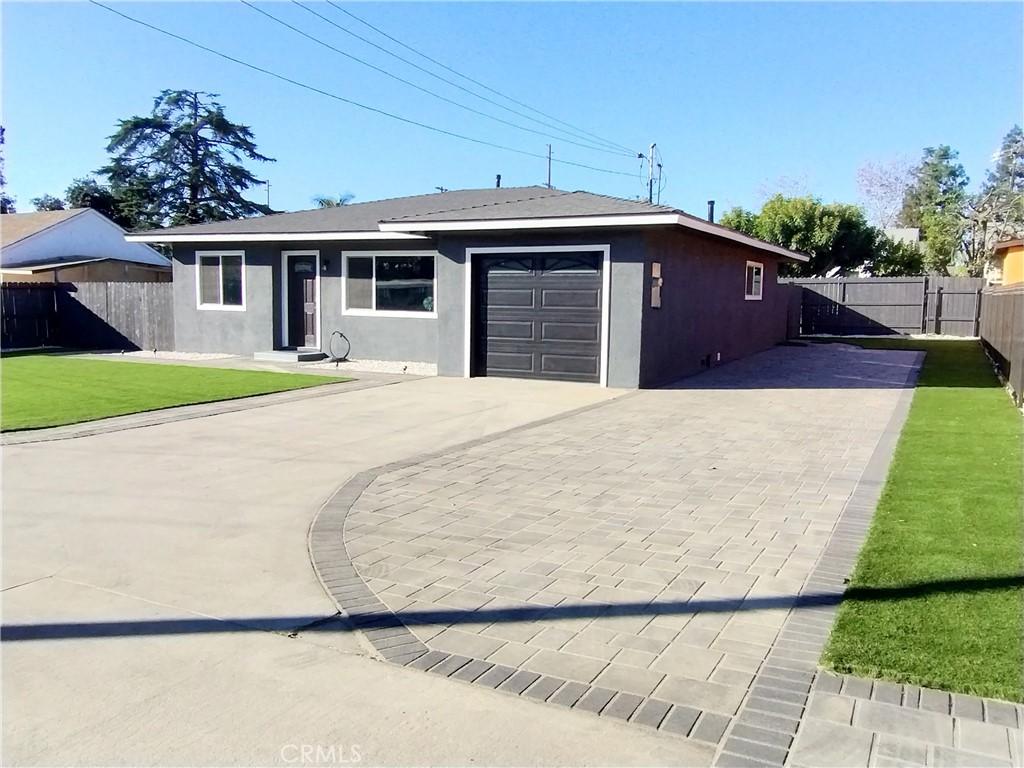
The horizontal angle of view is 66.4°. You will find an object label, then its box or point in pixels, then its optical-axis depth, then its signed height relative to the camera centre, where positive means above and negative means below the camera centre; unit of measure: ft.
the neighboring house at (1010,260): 86.26 +6.73
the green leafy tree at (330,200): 194.49 +26.84
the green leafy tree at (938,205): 148.87 +28.16
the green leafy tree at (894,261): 118.42 +8.20
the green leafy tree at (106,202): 161.27 +21.00
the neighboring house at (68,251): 96.63 +7.05
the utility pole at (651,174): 98.66 +17.27
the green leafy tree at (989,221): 151.33 +18.99
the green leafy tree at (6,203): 179.09 +23.15
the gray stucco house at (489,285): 45.60 +1.64
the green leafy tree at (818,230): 108.68 +11.69
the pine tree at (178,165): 161.07 +29.09
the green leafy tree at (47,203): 189.67 +24.35
